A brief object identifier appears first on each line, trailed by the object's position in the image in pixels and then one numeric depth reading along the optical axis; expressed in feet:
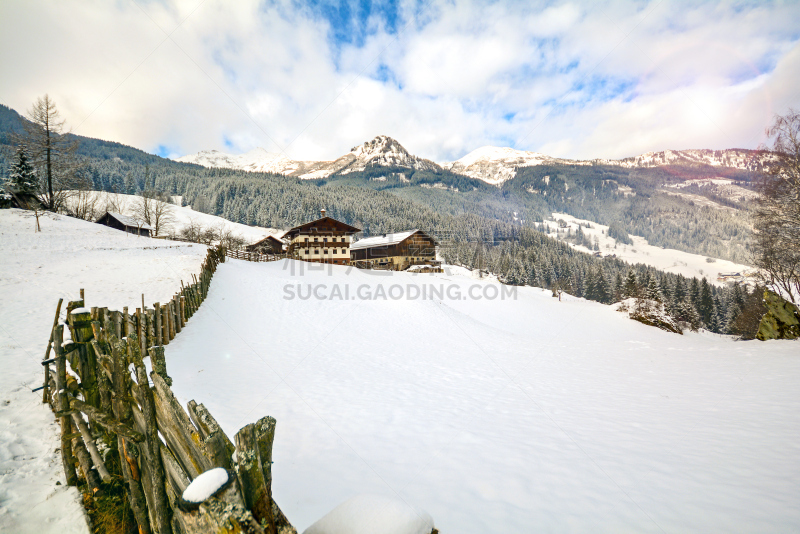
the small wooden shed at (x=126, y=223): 159.62
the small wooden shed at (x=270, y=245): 198.20
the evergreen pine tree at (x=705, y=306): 206.80
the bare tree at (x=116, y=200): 242.29
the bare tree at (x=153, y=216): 166.20
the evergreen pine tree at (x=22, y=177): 115.14
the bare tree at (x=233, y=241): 191.11
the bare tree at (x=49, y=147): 105.70
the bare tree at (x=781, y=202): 46.29
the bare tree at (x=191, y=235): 178.56
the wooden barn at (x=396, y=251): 194.18
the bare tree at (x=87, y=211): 145.39
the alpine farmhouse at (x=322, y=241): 164.45
